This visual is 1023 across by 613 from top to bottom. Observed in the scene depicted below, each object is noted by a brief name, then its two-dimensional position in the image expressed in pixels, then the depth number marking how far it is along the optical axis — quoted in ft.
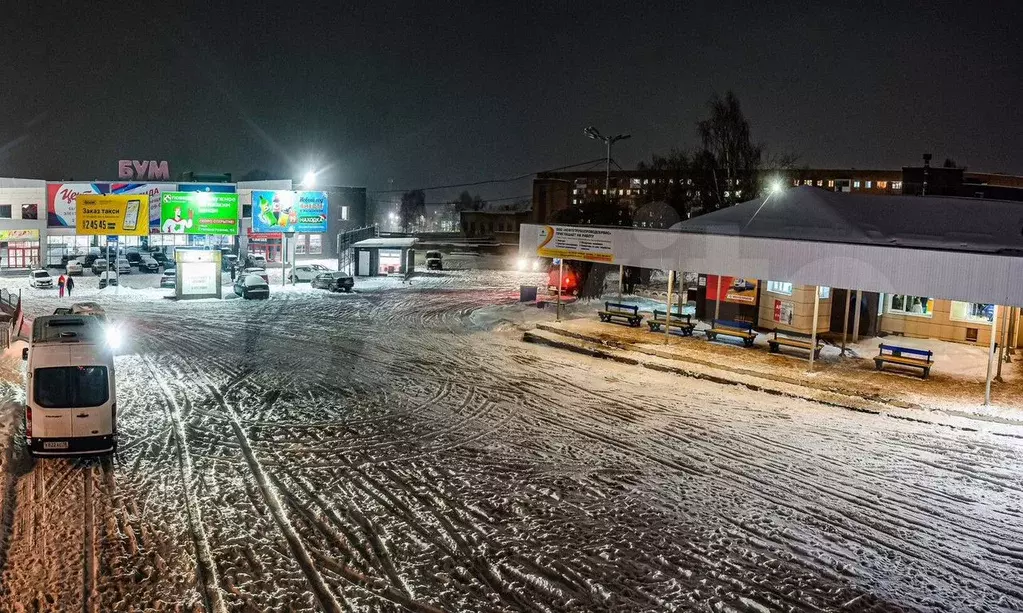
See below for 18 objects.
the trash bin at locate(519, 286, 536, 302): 108.17
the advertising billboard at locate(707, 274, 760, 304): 83.66
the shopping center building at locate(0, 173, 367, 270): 147.13
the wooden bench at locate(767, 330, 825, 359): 67.77
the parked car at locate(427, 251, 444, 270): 166.30
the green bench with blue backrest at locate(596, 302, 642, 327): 83.25
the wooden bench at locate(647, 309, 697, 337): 77.15
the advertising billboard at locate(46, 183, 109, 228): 151.12
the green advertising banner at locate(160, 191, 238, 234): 126.11
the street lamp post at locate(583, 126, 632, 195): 128.77
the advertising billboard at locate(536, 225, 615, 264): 79.49
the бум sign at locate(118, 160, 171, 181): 184.75
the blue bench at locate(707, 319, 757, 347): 72.04
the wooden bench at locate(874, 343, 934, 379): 59.36
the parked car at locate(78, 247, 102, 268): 149.09
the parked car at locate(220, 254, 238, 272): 146.00
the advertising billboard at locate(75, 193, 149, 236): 124.67
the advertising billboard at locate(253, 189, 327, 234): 135.03
